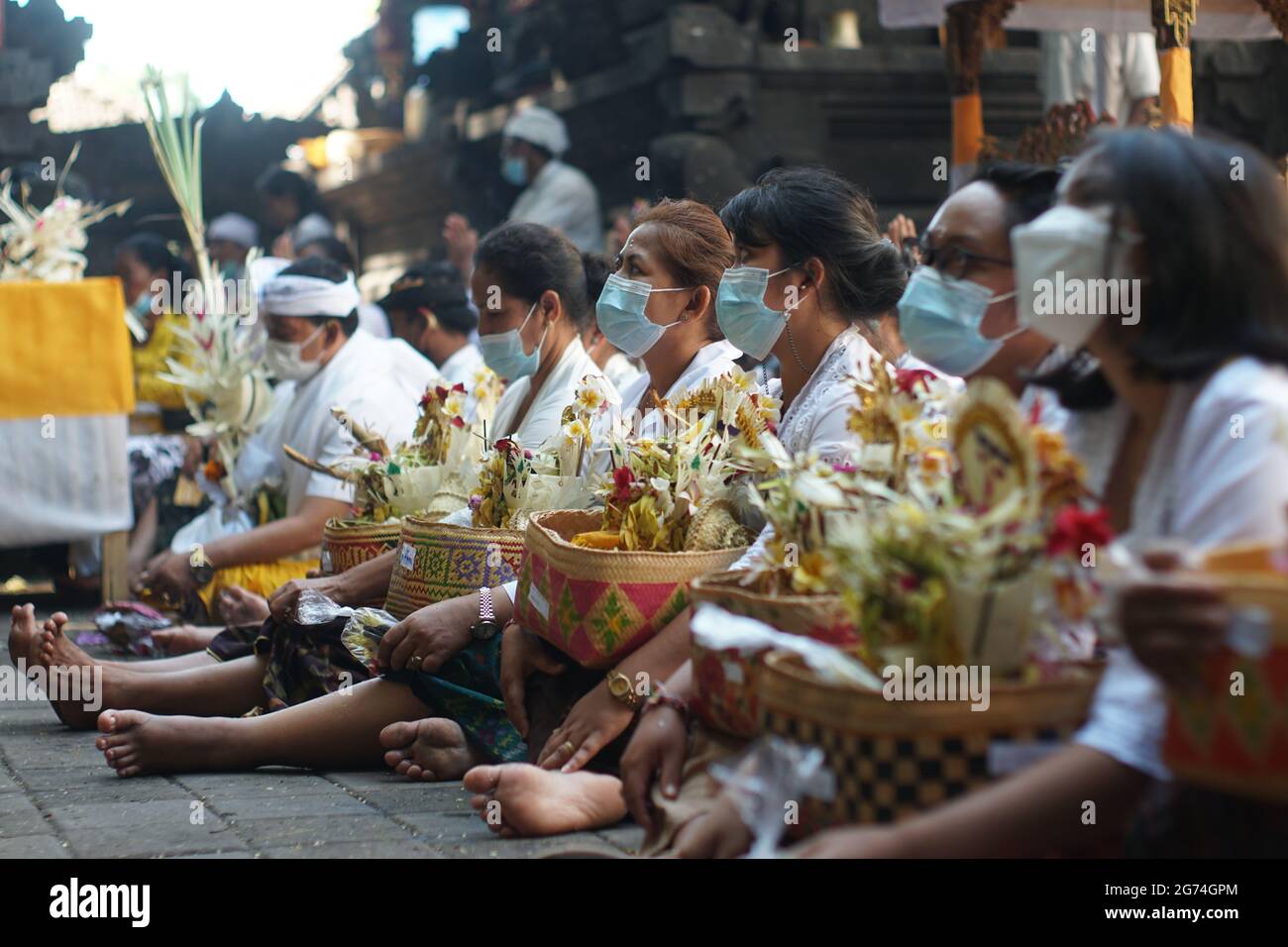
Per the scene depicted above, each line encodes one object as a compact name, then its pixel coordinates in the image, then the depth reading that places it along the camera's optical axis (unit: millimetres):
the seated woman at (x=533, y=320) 4953
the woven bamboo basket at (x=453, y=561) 4098
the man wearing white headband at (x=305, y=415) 6023
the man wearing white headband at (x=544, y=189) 9469
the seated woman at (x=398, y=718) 3898
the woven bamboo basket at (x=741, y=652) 2723
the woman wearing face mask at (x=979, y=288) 2986
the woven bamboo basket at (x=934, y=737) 2168
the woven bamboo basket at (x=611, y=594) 3383
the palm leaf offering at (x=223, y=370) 7105
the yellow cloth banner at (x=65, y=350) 7238
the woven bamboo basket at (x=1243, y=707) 1796
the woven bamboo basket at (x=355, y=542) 4816
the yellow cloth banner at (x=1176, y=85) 5793
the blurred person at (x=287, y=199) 12930
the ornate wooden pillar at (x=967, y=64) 6793
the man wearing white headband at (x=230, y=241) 11250
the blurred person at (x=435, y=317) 7750
